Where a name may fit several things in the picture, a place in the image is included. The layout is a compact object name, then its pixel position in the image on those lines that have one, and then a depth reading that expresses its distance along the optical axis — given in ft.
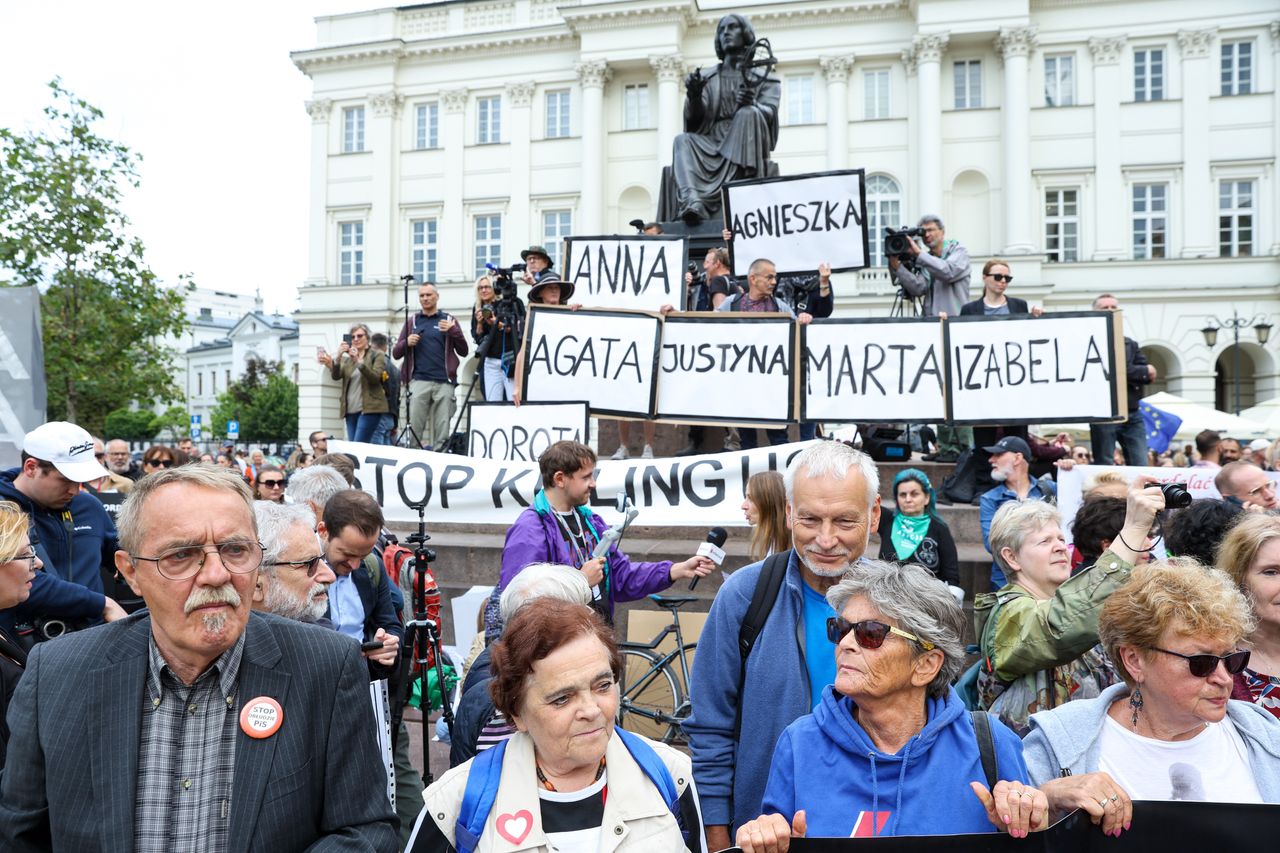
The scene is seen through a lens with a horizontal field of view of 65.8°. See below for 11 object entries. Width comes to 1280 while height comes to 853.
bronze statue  33.99
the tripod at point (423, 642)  12.32
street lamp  80.23
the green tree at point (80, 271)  62.23
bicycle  18.07
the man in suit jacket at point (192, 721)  6.41
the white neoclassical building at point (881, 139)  110.42
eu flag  55.85
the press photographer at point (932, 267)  27.30
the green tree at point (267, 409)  209.77
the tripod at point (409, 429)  34.01
